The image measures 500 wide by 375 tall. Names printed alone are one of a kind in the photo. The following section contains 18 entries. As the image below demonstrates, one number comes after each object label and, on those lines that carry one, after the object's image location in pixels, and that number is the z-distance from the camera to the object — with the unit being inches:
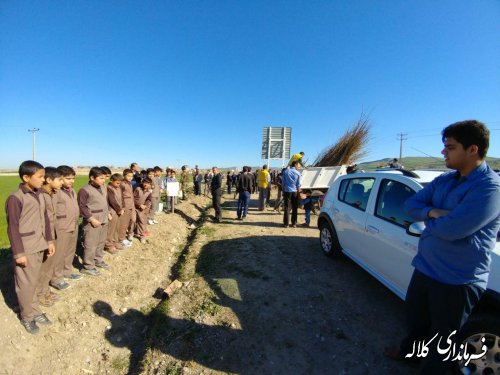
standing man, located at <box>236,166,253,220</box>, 344.8
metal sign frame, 521.7
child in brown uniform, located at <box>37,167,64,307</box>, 142.5
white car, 80.3
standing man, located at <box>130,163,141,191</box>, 283.9
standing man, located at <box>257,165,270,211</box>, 412.2
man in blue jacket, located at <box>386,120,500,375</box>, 65.9
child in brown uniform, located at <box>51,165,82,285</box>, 155.9
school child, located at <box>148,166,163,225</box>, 314.3
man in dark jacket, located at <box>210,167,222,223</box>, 343.9
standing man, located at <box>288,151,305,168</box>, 358.8
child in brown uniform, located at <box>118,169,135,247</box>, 232.2
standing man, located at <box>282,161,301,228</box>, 291.3
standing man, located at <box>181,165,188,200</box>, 517.3
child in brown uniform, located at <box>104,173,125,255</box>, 215.3
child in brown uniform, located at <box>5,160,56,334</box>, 118.3
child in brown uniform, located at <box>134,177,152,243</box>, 259.6
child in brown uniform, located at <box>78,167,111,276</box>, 178.9
